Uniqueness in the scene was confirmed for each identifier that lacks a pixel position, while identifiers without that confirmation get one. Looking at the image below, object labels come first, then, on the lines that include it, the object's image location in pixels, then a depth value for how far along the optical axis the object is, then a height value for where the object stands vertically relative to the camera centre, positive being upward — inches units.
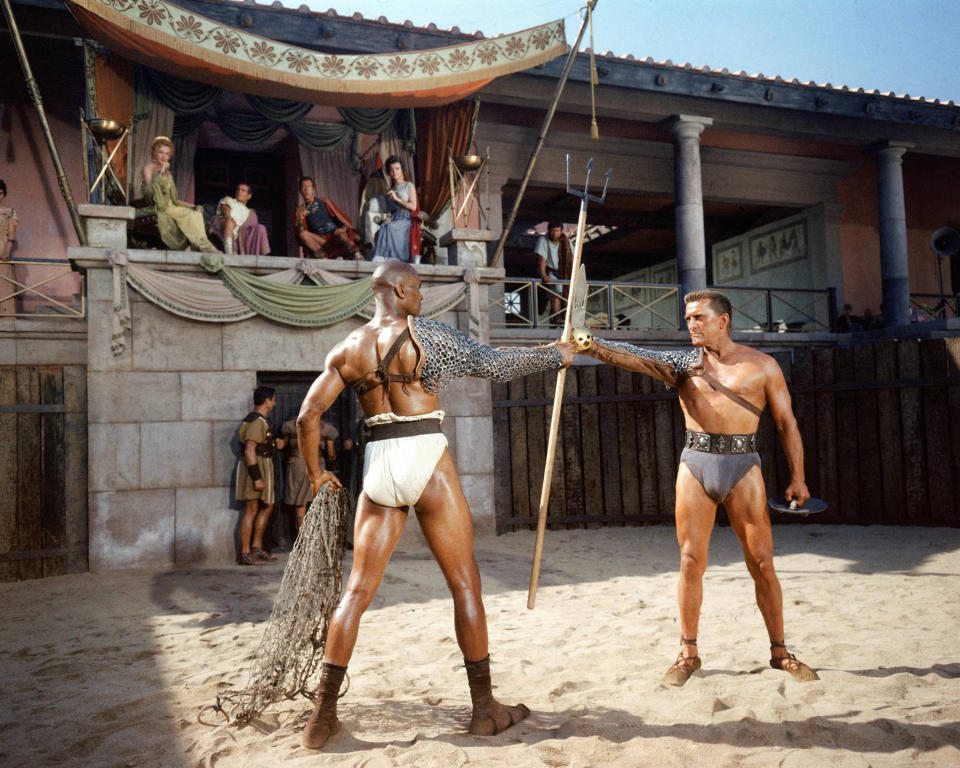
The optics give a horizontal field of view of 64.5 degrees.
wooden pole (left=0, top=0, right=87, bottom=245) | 267.1 +120.0
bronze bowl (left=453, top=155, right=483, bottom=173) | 350.9 +118.8
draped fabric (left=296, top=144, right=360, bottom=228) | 408.5 +133.3
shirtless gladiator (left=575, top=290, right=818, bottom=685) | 148.2 -7.1
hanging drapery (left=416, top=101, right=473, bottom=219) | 365.1 +133.9
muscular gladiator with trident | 123.7 -6.0
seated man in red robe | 348.1 +89.1
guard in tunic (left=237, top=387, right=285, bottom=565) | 288.0 -18.4
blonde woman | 312.2 +88.8
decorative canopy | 282.4 +146.4
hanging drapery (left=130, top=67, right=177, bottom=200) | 322.3 +132.2
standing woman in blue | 344.8 +90.5
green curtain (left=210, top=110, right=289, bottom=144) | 369.4 +146.0
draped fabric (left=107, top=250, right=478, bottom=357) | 289.4 +51.7
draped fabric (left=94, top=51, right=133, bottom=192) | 308.0 +138.8
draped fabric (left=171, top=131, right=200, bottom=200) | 364.8 +128.7
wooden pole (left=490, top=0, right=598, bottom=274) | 314.3 +136.4
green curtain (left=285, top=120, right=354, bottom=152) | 366.0 +139.3
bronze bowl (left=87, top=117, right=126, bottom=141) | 288.4 +114.4
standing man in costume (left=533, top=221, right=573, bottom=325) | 431.5 +92.4
